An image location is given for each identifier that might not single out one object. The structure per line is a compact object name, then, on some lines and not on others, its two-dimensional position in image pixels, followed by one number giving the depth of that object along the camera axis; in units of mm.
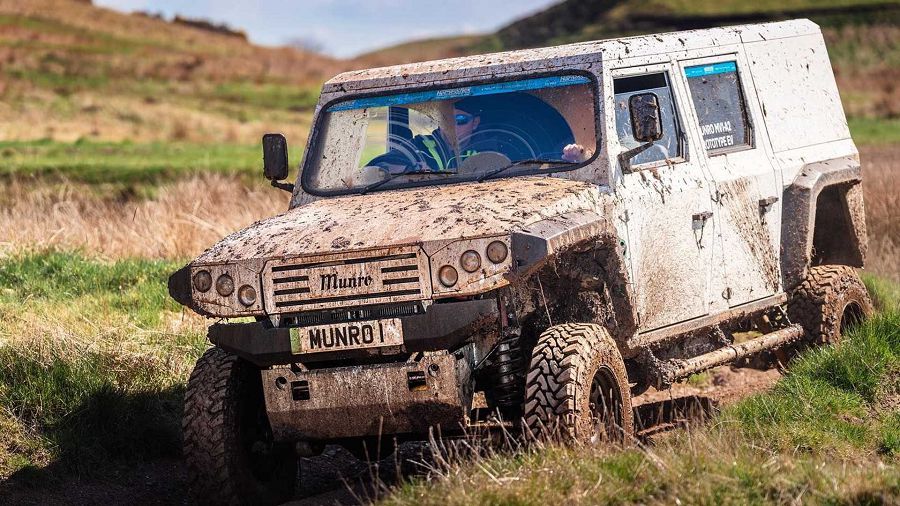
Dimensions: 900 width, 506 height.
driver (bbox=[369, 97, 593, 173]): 13684
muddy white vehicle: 11207
